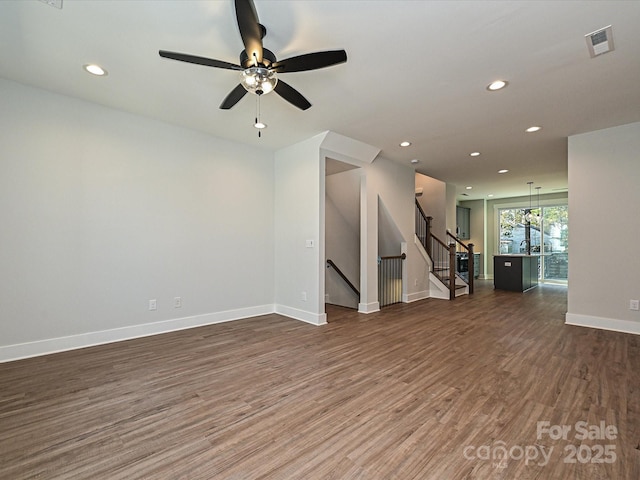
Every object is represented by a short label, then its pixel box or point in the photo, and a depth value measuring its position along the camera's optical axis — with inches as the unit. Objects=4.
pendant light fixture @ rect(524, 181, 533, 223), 390.1
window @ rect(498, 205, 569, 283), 374.3
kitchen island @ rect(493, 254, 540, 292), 295.6
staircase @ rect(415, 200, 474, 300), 258.4
